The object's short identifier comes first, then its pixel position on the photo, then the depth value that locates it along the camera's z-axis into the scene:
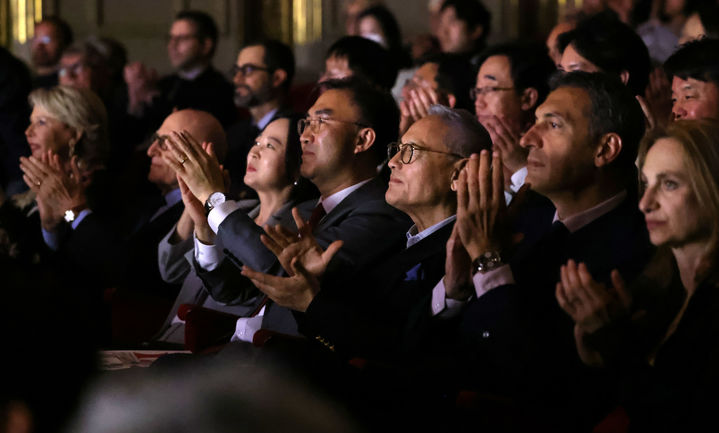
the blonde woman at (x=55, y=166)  6.71
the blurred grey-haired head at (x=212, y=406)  1.66
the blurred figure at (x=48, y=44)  11.26
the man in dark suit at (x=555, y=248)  3.87
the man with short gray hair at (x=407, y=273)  4.55
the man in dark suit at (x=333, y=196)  5.19
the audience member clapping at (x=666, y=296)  3.35
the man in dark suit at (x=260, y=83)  8.59
